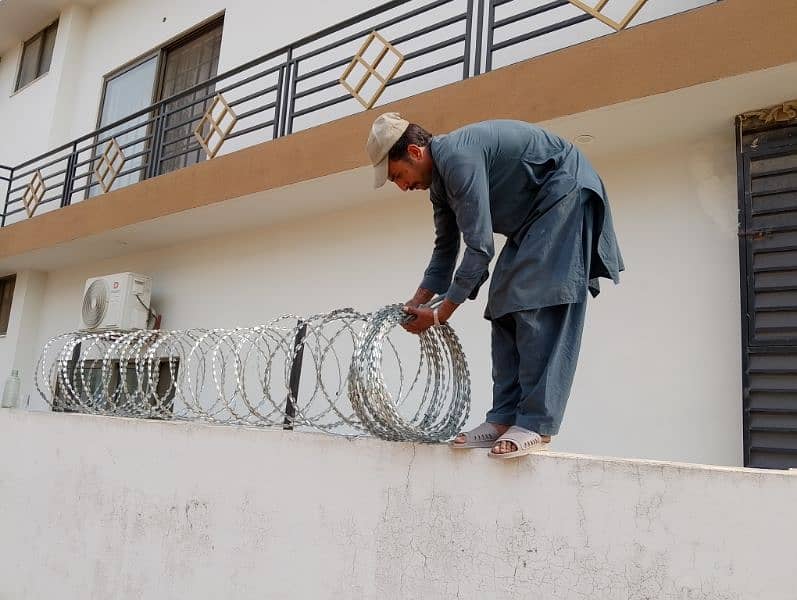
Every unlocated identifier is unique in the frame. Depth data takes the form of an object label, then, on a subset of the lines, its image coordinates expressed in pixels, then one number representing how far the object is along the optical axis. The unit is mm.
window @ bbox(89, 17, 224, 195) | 10180
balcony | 5859
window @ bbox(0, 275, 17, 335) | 12234
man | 2836
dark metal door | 4348
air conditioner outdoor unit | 9164
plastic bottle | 8070
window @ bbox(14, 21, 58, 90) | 13164
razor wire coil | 3203
